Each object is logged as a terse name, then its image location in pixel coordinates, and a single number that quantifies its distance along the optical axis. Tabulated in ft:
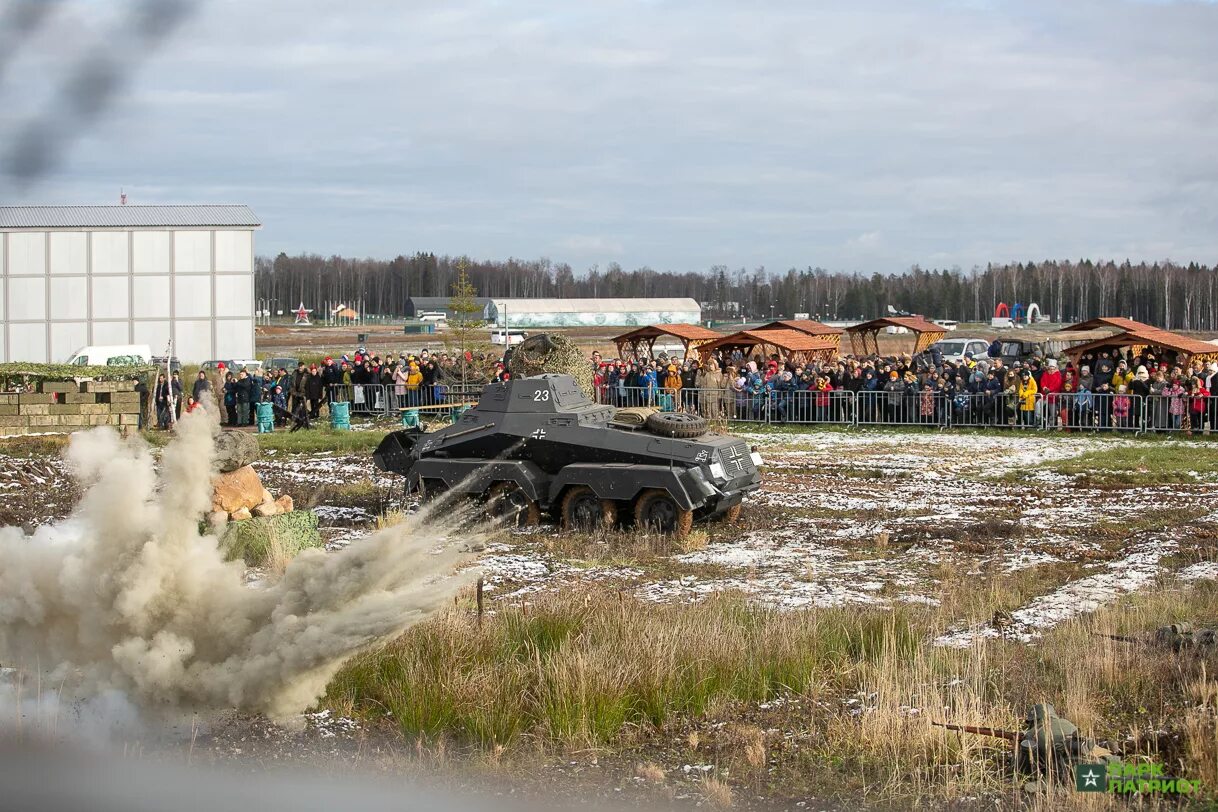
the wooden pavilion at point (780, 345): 135.33
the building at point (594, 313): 353.92
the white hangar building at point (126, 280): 163.02
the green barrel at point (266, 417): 109.40
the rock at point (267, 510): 59.21
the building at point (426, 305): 419.41
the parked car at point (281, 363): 157.83
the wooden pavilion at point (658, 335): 143.84
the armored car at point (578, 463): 59.98
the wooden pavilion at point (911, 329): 161.48
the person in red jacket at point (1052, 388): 98.58
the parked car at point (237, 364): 149.64
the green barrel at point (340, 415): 108.58
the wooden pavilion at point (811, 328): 159.67
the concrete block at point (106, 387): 107.76
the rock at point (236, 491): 58.29
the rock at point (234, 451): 58.49
